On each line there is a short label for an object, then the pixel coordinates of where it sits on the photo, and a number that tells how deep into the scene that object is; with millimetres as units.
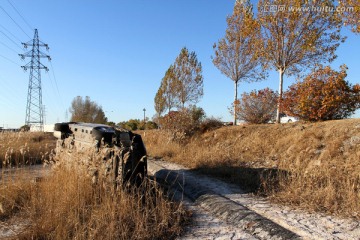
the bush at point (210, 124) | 15865
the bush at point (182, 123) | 15013
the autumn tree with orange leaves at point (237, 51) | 16891
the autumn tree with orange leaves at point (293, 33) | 12617
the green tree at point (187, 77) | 25375
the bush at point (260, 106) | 14930
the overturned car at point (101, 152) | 4664
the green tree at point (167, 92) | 27466
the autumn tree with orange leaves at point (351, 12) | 9738
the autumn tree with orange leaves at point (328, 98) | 10742
